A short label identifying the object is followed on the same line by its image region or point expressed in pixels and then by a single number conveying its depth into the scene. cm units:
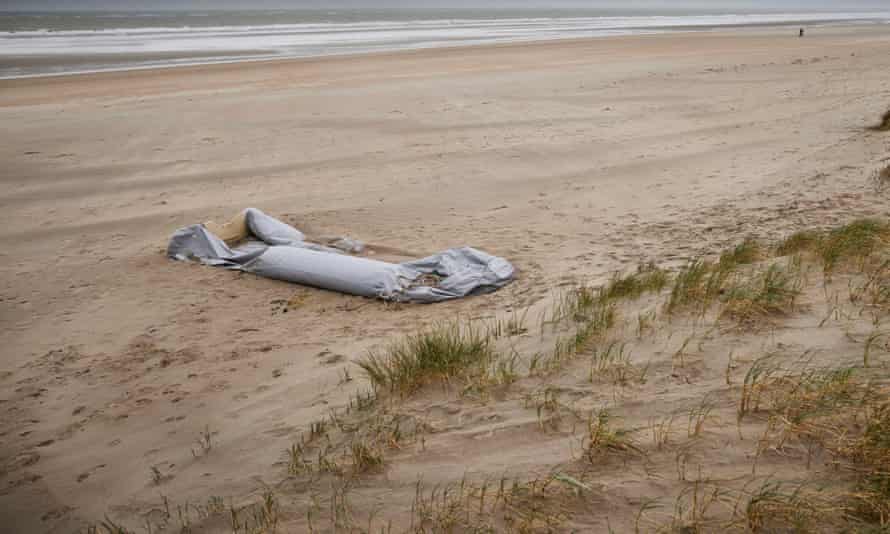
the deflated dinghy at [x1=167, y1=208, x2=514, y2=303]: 526
